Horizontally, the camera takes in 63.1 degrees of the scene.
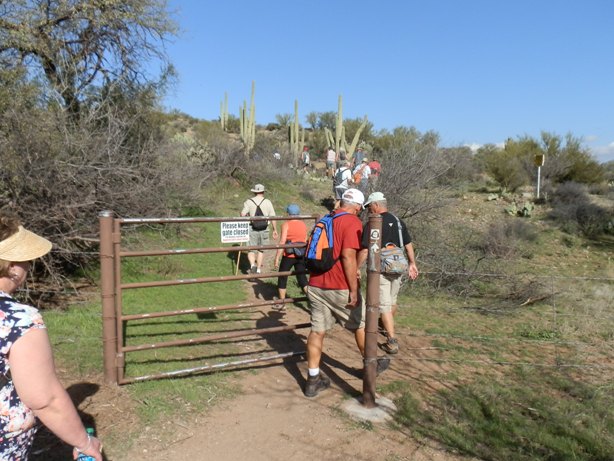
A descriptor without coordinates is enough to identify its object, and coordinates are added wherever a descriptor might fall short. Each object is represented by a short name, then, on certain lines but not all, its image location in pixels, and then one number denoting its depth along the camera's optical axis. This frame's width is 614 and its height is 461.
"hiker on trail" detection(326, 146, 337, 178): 23.30
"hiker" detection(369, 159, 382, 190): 13.02
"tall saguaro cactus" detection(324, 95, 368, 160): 21.13
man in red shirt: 4.28
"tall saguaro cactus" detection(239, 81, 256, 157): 21.70
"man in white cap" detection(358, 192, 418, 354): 5.46
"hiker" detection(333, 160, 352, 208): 13.84
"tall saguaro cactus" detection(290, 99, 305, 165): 27.12
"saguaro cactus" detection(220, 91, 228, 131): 31.32
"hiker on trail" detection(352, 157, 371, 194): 13.30
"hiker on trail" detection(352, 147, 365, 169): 17.12
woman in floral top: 1.81
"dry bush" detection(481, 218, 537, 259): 11.94
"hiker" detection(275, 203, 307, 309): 7.33
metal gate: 3.93
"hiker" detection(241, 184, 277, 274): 8.47
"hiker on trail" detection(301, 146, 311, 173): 26.54
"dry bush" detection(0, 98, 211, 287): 6.73
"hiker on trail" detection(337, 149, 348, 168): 20.88
